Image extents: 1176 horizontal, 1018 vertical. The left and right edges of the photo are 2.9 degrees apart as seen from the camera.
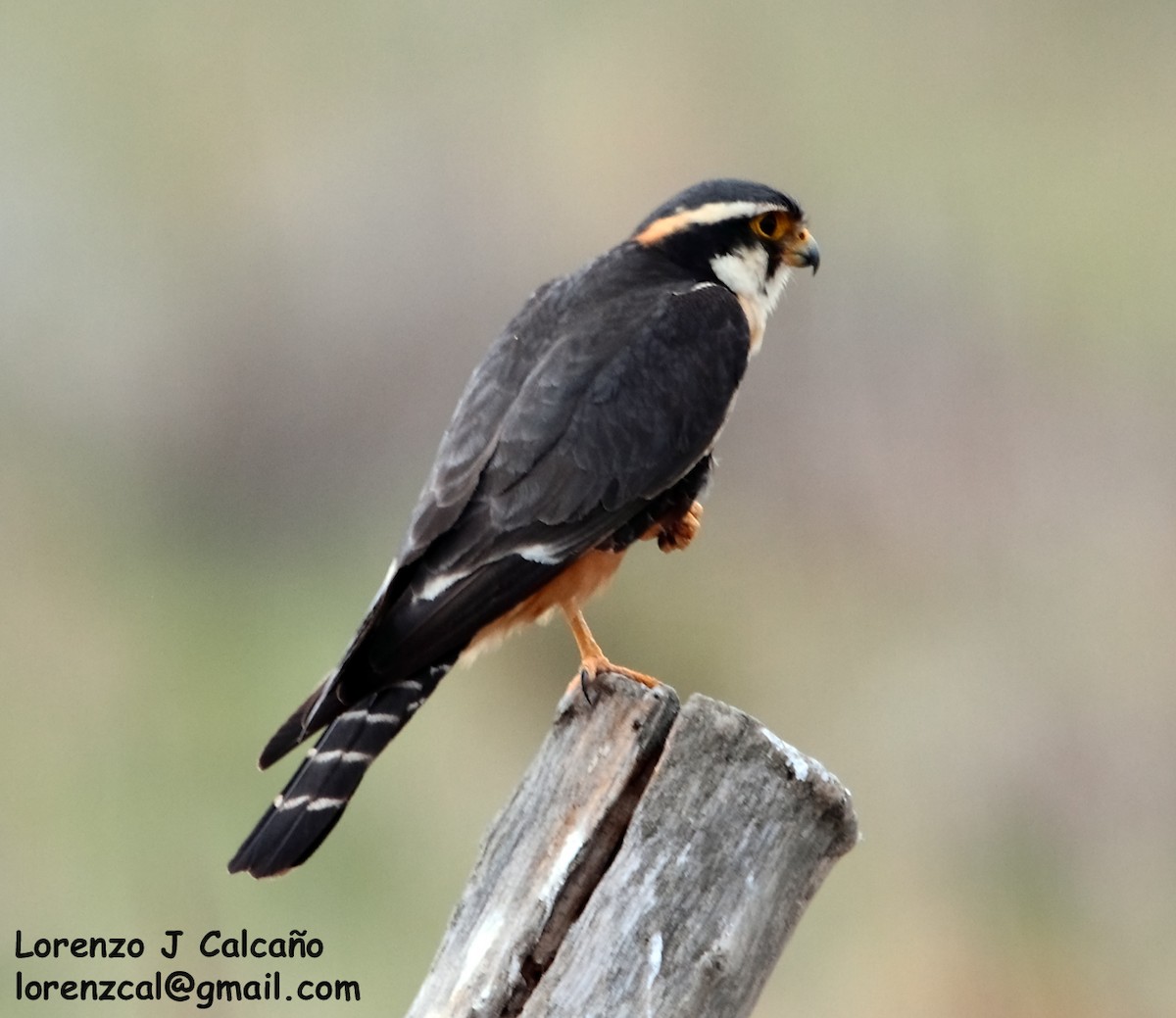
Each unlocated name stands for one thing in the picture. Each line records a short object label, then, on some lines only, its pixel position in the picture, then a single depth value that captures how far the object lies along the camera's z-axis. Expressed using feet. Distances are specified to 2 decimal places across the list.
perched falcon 27.71
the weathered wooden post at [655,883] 27.31
